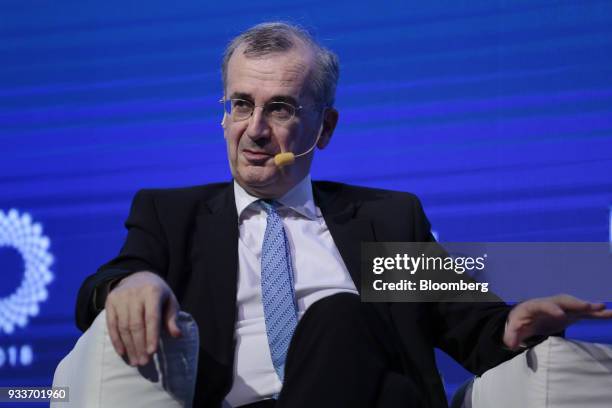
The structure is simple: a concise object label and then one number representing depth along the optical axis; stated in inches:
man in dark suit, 190.2
